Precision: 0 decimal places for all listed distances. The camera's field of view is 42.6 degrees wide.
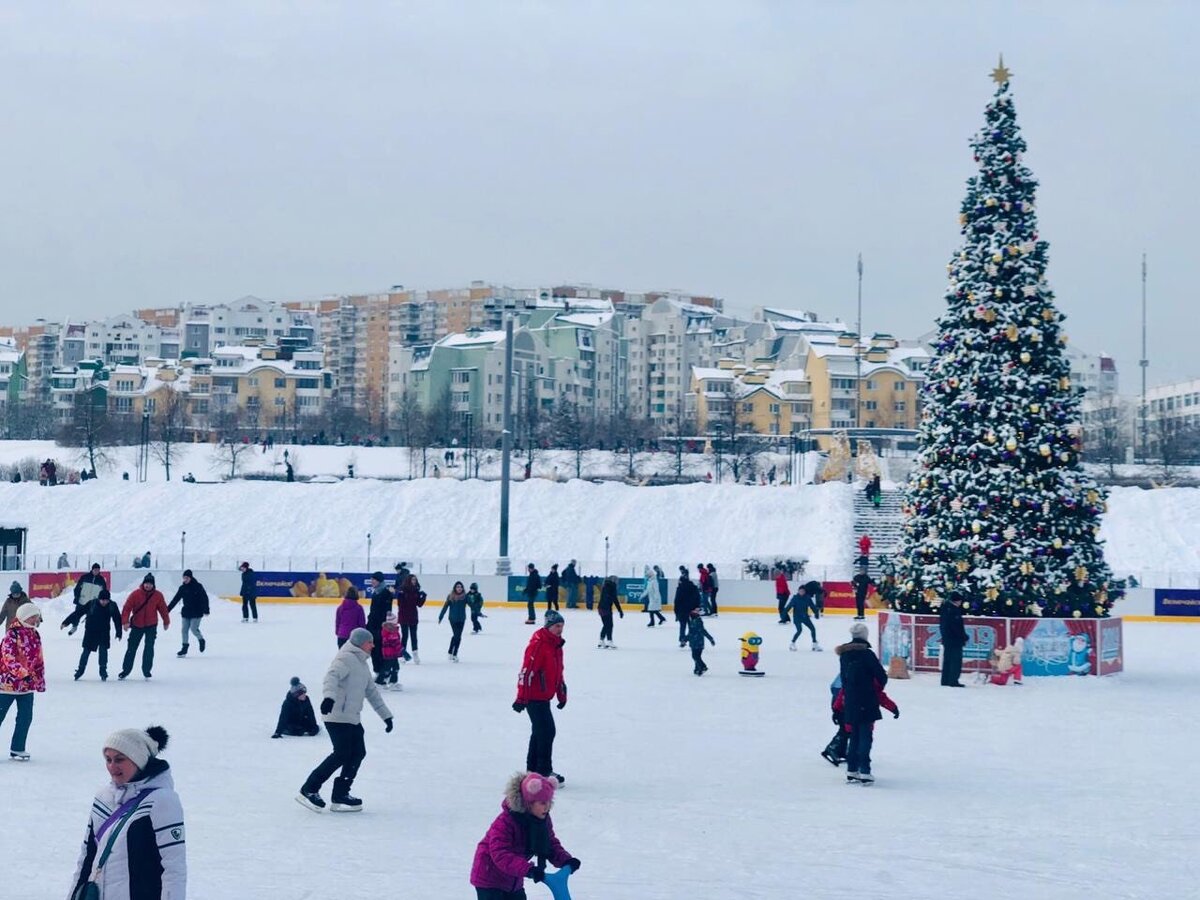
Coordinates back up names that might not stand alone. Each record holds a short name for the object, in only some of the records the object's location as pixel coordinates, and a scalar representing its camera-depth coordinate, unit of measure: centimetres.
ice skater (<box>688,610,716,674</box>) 2094
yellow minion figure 2127
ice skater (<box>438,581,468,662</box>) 2233
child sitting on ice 1422
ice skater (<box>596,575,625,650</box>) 2581
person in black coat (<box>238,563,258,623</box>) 3123
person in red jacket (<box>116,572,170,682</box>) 1858
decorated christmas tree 2189
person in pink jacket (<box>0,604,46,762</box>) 1206
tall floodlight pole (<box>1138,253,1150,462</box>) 9552
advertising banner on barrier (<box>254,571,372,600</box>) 4081
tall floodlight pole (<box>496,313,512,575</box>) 3716
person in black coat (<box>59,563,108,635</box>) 2074
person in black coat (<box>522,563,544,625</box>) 3247
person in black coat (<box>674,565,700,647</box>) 2415
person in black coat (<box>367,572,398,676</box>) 1825
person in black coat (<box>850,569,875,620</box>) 3500
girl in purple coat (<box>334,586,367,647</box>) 1767
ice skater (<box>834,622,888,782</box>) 1209
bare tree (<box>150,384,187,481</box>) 8436
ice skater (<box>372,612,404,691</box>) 1809
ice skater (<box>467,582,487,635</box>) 2788
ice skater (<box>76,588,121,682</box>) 1789
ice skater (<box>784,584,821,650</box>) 2614
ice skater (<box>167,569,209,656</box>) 2234
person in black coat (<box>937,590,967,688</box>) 2033
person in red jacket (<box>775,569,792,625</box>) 3316
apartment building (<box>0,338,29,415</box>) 17312
